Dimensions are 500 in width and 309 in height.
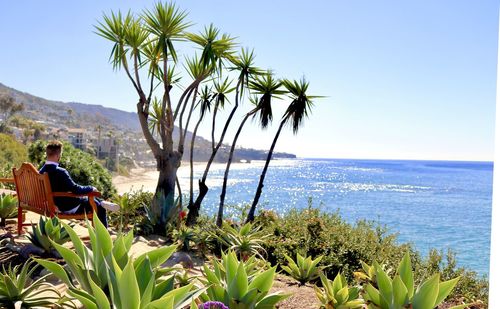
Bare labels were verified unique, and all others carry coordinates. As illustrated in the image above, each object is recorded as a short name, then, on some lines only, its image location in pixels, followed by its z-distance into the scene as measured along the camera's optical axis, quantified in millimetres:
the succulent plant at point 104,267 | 1654
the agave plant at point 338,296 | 2365
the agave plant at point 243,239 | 4293
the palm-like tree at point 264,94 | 8992
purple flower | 1567
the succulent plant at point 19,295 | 2237
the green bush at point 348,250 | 4629
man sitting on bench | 4266
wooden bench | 4094
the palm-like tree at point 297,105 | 9039
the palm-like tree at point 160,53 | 7660
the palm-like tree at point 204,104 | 9828
